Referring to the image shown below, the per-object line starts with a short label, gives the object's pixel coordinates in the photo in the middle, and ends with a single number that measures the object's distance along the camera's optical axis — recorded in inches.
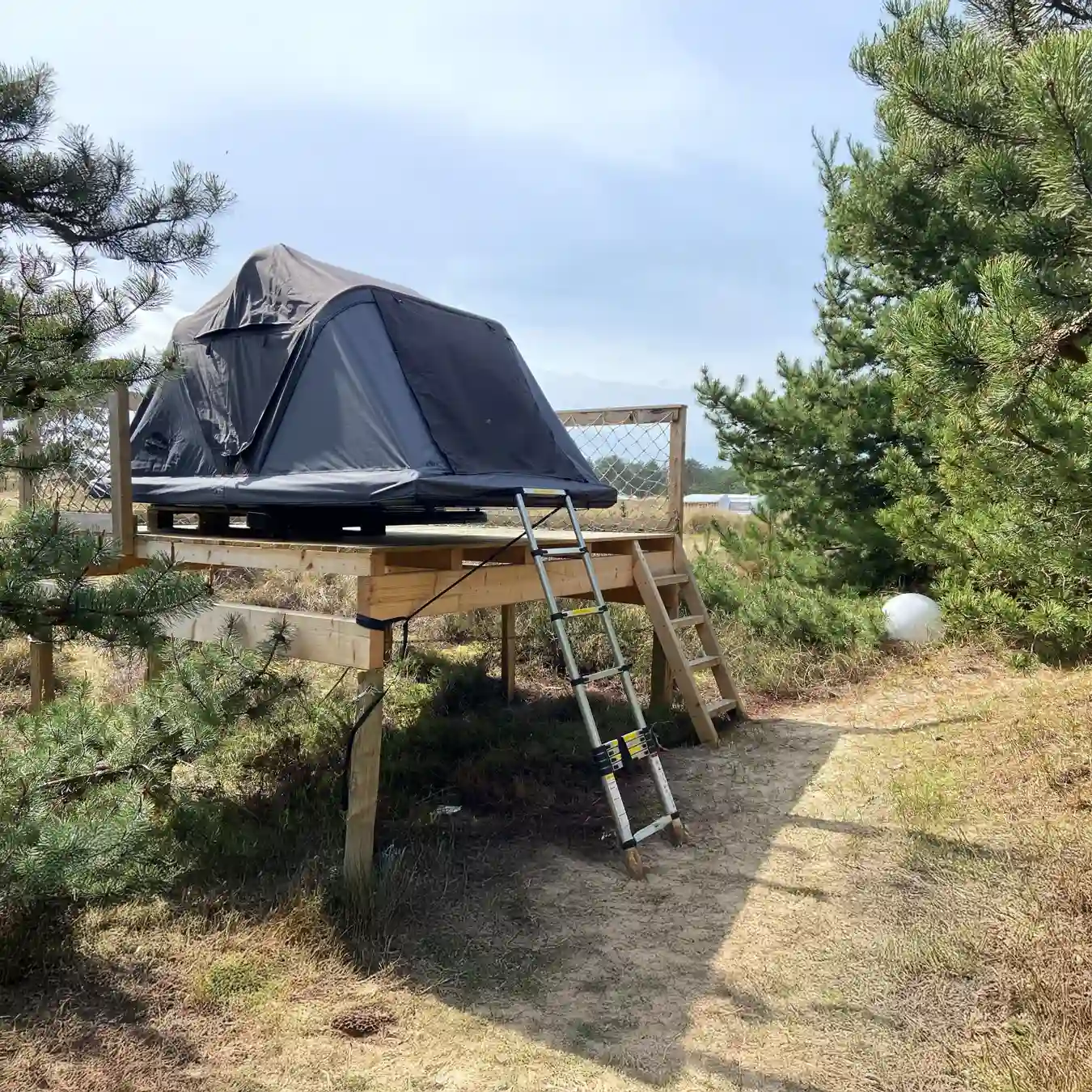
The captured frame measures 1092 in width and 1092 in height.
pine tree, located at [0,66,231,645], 102.2
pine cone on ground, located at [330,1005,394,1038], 114.3
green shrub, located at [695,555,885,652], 295.1
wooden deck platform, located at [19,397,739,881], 148.9
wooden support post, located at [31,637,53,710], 225.8
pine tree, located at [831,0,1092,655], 110.3
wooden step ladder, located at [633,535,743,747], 229.8
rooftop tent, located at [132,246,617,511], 166.4
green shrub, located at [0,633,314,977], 108.9
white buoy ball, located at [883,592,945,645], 295.7
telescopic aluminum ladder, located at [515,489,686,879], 158.2
